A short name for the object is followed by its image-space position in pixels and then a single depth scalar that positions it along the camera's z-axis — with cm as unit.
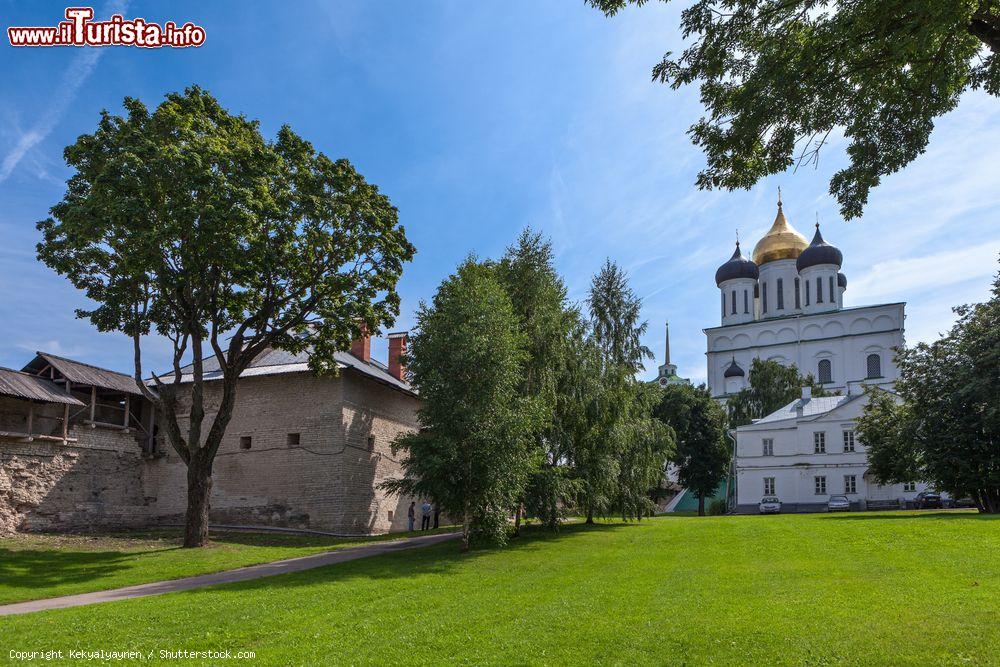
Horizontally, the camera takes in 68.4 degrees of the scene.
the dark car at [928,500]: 3709
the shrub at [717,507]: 4884
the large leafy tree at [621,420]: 2259
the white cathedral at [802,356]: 4478
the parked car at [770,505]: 4262
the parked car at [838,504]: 4138
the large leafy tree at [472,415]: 1838
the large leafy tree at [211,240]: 1808
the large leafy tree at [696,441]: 4812
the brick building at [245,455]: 2514
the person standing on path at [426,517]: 2926
